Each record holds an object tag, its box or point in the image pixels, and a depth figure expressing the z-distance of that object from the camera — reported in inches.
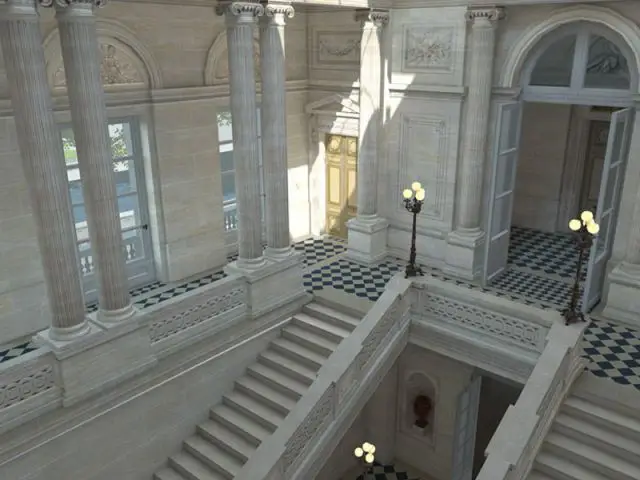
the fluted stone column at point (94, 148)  257.4
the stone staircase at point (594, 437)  280.2
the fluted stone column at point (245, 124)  323.9
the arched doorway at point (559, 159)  357.7
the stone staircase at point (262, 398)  329.4
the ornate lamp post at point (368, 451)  342.0
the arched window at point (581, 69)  356.8
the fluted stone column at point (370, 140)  423.5
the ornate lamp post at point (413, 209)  353.4
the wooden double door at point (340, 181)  492.7
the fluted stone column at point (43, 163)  241.1
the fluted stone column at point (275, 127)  342.0
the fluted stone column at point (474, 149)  380.5
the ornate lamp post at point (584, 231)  287.9
